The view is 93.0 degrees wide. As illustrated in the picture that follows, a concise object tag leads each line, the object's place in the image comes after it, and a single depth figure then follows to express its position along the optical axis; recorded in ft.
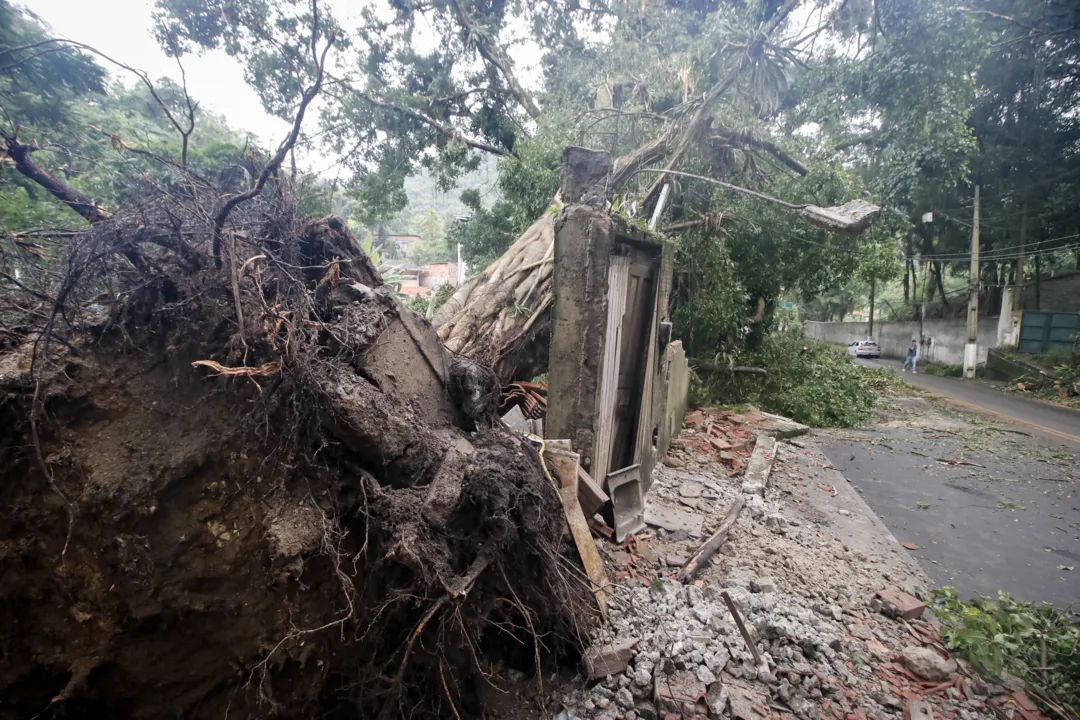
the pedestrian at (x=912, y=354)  69.82
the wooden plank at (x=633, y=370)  14.05
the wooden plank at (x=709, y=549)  11.44
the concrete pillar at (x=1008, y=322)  56.91
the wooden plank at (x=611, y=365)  12.50
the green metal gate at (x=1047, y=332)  52.21
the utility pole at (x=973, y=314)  56.34
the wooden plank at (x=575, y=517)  9.43
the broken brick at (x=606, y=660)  7.92
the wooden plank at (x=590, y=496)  10.66
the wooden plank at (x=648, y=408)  14.38
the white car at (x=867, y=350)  86.84
